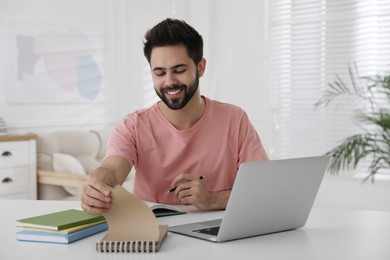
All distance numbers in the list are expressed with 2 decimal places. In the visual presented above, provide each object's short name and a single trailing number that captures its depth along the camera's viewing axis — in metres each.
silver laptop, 1.68
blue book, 1.72
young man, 2.34
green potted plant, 4.72
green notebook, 1.75
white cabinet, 4.94
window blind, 5.30
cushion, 5.01
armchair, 4.90
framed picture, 5.38
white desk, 1.59
